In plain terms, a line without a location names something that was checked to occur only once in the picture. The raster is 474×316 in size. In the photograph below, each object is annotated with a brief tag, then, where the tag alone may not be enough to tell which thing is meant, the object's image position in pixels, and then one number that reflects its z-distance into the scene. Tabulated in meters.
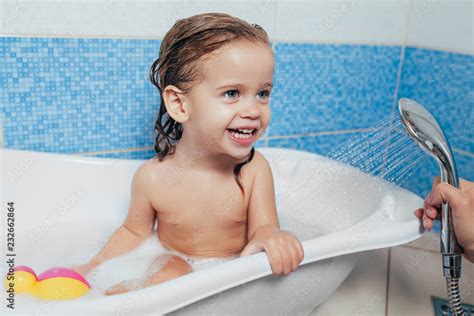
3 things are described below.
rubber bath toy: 0.90
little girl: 0.96
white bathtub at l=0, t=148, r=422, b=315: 0.75
